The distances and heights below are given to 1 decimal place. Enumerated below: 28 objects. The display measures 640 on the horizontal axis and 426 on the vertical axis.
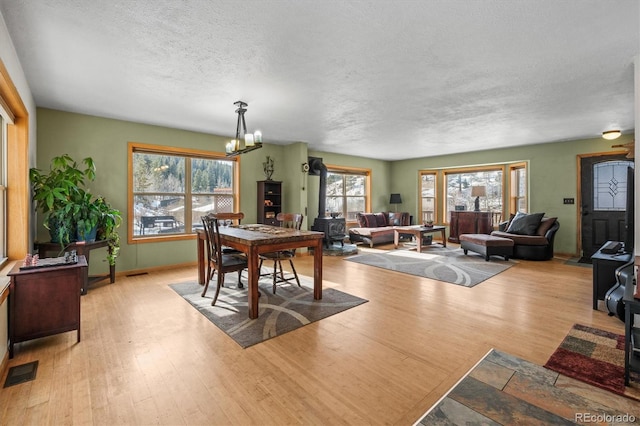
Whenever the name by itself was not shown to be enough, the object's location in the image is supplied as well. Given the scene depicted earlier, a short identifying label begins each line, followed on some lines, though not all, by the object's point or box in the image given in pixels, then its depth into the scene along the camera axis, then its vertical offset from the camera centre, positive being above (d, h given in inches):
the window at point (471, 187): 302.8 +25.5
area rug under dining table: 105.7 -40.1
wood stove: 273.4 -7.5
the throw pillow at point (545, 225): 227.3 -9.9
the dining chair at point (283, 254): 143.9 -20.7
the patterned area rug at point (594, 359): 74.5 -41.8
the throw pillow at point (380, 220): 320.5 -8.6
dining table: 115.1 -13.0
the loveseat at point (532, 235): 222.2 -17.8
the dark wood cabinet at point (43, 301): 88.3 -27.3
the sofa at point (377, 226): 290.2 -15.2
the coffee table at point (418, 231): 261.0 -17.2
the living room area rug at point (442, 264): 177.9 -36.4
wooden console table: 138.6 -17.4
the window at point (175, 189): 193.2 +16.1
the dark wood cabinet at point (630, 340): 70.8 -30.7
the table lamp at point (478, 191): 287.9 +20.1
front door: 222.5 +9.7
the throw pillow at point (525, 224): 231.1 -9.3
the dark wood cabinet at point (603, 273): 122.3 -25.3
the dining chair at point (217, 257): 127.5 -20.9
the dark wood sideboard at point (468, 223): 285.1 -11.4
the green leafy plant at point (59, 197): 132.6 +6.8
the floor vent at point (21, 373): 75.9 -42.6
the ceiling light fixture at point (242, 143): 141.9 +34.2
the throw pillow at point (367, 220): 313.1 -8.5
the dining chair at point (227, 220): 157.8 -4.5
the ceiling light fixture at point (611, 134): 198.8 +51.8
